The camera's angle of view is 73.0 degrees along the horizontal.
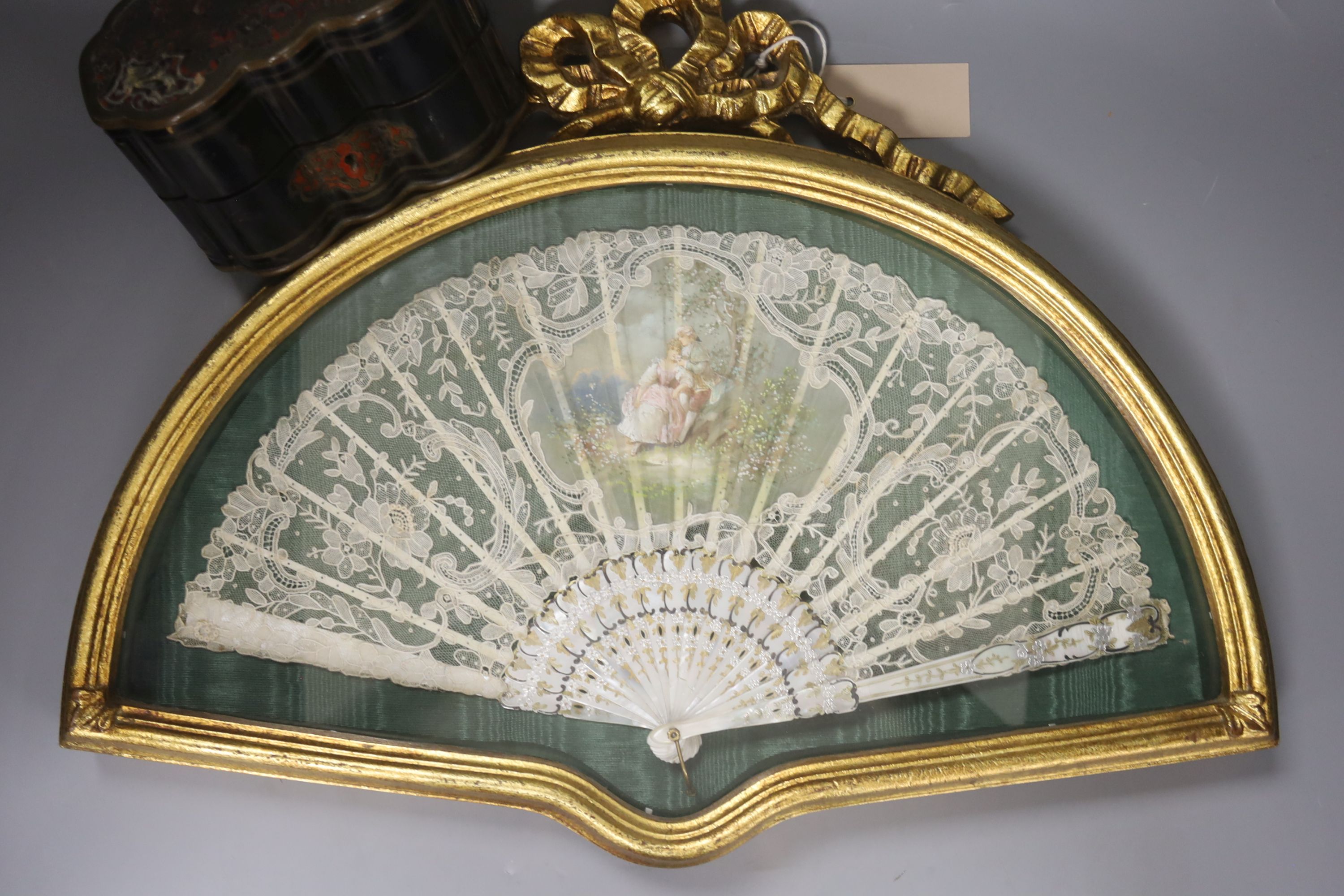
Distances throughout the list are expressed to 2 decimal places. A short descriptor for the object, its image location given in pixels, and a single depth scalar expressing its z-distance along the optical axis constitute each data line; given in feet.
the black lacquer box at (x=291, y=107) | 3.00
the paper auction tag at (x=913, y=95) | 3.81
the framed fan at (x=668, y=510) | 3.50
